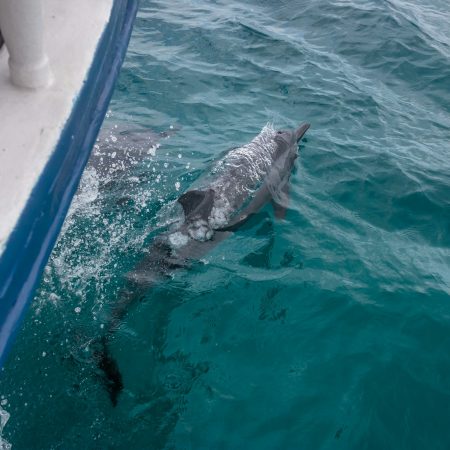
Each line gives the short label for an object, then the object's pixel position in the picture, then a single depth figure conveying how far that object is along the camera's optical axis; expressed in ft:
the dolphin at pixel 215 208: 16.84
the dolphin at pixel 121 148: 24.85
